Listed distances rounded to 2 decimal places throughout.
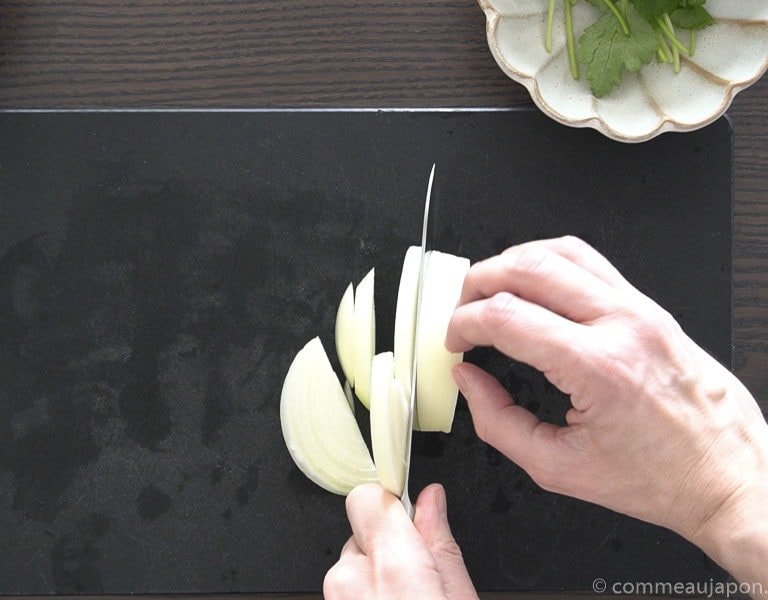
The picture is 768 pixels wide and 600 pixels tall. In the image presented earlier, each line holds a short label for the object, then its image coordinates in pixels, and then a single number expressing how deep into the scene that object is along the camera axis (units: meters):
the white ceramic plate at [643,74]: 0.49
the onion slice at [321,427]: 0.50
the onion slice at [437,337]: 0.48
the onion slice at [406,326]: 0.48
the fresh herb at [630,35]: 0.49
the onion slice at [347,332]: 0.51
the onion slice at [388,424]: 0.46
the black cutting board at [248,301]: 0.51
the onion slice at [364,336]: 0.50
